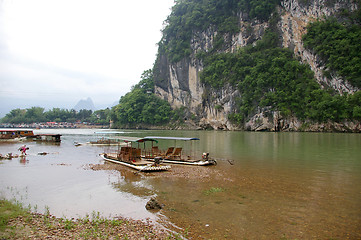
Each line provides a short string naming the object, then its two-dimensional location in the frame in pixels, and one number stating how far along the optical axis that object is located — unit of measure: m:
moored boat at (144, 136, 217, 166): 17.32
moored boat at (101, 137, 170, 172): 14.86
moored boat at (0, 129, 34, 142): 41.97
